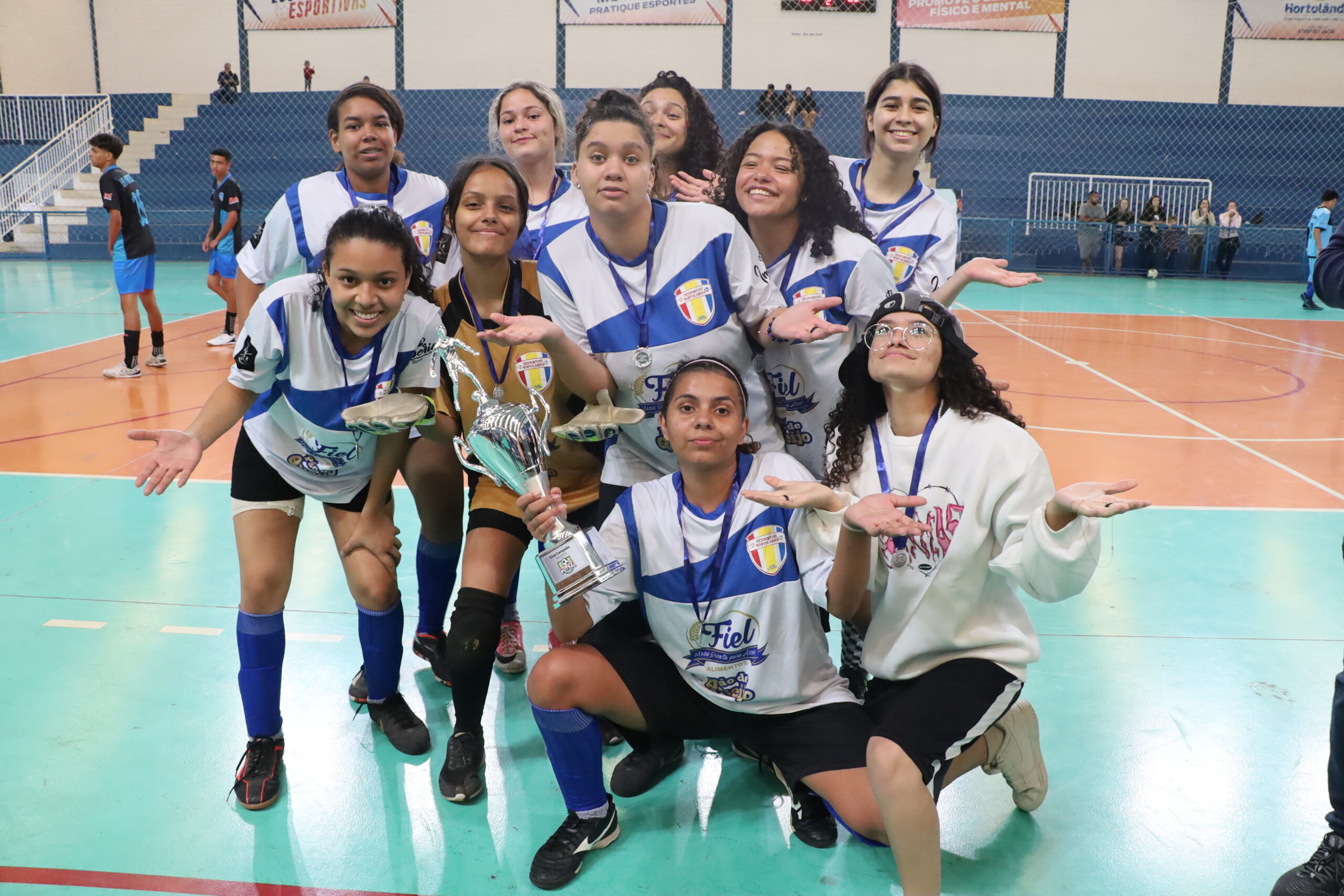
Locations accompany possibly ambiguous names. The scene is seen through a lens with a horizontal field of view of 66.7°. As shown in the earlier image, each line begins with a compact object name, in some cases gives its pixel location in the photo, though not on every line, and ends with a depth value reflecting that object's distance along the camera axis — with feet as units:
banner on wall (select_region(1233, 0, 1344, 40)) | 66.74
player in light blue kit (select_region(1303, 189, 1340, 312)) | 45.70
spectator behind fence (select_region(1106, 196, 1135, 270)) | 58.29
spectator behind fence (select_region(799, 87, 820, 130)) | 60.39
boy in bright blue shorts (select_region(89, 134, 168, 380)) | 27.09
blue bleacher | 65.10
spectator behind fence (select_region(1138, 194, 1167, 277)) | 58.18
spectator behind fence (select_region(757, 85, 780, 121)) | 60.34
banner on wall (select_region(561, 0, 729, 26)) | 67.87
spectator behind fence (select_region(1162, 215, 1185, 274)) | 57.62
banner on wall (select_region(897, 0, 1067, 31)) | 66.90
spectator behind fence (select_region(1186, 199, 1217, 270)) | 57.93
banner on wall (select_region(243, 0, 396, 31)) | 69.15
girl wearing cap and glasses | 7.27
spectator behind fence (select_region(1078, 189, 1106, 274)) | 58.85
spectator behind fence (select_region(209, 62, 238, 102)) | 68.08
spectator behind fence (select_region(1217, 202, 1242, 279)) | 57.98
